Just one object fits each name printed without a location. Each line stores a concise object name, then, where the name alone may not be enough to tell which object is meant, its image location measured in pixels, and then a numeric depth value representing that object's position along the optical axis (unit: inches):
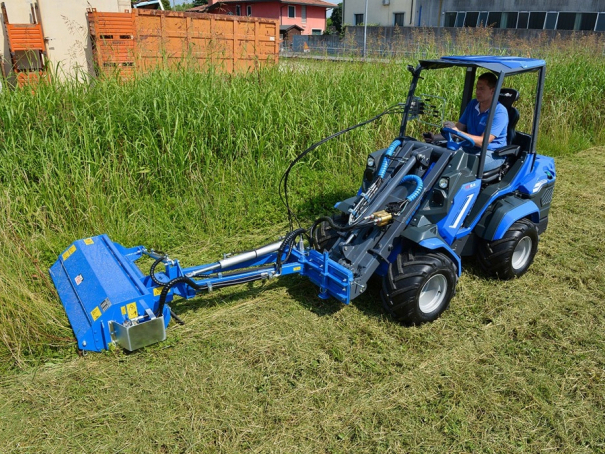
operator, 161.2
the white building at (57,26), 314.8
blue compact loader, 130.6
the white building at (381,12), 1389.0
